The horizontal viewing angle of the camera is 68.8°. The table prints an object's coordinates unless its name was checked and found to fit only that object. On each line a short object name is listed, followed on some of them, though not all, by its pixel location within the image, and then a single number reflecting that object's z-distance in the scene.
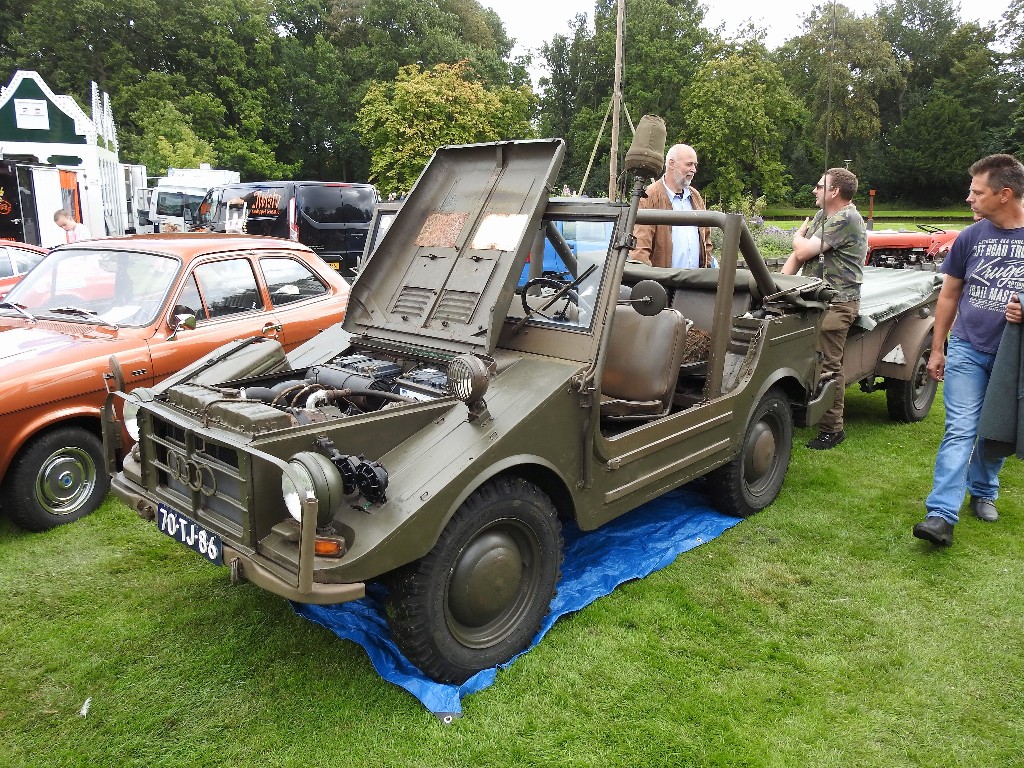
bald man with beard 6.07
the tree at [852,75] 40.66
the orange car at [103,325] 4.68
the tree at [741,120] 36.66
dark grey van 14.64
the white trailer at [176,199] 21.70
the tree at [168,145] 31.70
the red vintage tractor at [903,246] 14.44
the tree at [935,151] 42.75
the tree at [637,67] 40.81
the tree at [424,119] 31.38
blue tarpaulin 3.30
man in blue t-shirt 4.45
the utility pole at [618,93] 12.88
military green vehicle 2.97
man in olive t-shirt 6.11
